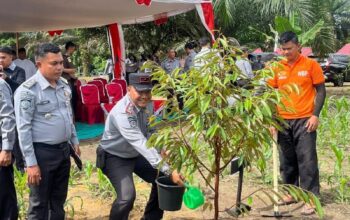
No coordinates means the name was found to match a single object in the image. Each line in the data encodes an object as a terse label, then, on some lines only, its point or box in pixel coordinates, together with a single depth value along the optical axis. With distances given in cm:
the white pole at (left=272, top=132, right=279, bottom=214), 407
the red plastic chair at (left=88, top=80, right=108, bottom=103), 911
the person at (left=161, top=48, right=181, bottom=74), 1012
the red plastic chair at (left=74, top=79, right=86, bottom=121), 896
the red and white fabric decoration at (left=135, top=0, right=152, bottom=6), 696
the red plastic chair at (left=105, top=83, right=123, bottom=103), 870
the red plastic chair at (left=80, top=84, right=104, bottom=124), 862
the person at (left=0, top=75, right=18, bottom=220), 337
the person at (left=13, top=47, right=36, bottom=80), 813
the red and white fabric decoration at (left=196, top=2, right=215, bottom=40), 811
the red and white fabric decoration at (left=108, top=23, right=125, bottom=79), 1171
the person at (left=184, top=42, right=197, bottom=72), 908
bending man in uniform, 330
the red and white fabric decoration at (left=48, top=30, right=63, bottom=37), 1258
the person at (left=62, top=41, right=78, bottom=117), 828
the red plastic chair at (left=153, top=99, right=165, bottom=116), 866
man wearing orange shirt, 406
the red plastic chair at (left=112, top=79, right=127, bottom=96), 904
